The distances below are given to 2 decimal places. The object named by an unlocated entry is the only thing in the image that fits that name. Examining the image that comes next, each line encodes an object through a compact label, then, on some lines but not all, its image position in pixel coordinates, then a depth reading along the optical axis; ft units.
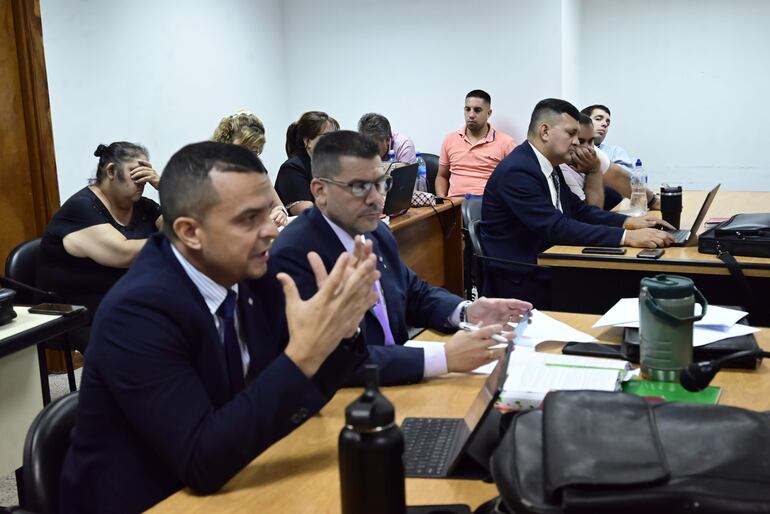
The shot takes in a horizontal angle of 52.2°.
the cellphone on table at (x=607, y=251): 10.31
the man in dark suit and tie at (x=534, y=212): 11.48
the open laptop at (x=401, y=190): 14.52
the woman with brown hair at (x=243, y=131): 14.98
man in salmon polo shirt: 20.53
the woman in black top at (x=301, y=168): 15.39
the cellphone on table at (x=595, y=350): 6.20
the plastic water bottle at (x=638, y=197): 14.01
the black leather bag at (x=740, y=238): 9.46
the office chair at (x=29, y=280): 10.37
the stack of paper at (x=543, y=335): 6.63
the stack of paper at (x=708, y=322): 6.17
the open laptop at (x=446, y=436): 4.11
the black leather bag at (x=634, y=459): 3.06
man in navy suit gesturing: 4.23
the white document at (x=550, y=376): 5.23
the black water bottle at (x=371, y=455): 3.29
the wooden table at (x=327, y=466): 4.15
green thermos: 5.54
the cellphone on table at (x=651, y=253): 9.91
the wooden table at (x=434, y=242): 15.83
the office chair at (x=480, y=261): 11.75
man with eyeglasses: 6.77
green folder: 5.34
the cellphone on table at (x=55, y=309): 8.84
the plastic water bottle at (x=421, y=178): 18.40
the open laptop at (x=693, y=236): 10.52
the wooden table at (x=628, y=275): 9.57
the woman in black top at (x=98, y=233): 10.74
